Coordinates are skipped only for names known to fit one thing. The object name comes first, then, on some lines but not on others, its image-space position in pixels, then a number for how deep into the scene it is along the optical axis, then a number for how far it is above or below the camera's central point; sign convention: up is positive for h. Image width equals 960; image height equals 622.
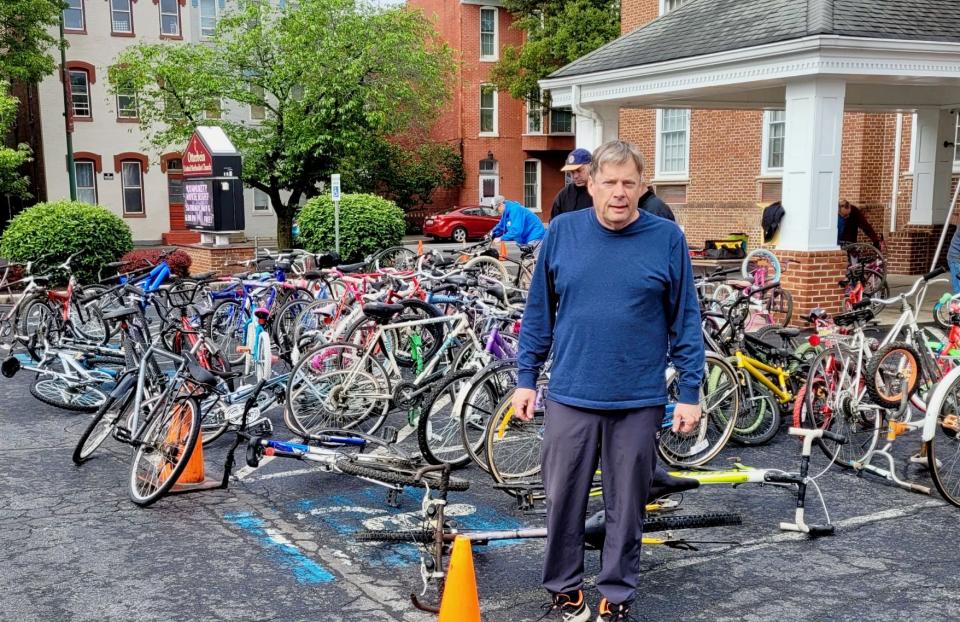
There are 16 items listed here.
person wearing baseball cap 8.48 -0.06
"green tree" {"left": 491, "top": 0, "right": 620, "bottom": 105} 37.66 +5.69
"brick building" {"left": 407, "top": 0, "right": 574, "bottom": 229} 40.71 +2.53
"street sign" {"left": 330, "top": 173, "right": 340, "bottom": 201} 15.48 -0.08
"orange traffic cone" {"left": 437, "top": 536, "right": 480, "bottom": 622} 3.76 -1.61
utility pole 28.81 +2.07
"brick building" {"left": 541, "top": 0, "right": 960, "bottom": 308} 11.70 +1.25
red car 35.69 -1.58
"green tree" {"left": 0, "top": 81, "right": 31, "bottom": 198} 20.44 +0.51
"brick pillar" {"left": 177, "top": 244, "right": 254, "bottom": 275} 17.53 -1.36
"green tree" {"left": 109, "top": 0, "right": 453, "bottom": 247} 25.30 +2.71
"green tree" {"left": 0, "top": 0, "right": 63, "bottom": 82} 26.84 +4.26
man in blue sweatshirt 3.83 -0.73
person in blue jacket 12.47 -0.57
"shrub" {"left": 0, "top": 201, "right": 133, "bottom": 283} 16.27 -0.91
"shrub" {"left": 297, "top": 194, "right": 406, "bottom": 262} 17.92 -0.83
